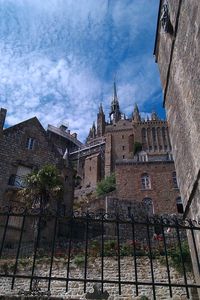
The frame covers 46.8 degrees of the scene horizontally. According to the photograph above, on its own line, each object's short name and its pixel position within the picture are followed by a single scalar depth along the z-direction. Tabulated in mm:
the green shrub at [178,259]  10336
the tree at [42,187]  14848
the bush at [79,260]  10583
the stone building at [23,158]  16353
